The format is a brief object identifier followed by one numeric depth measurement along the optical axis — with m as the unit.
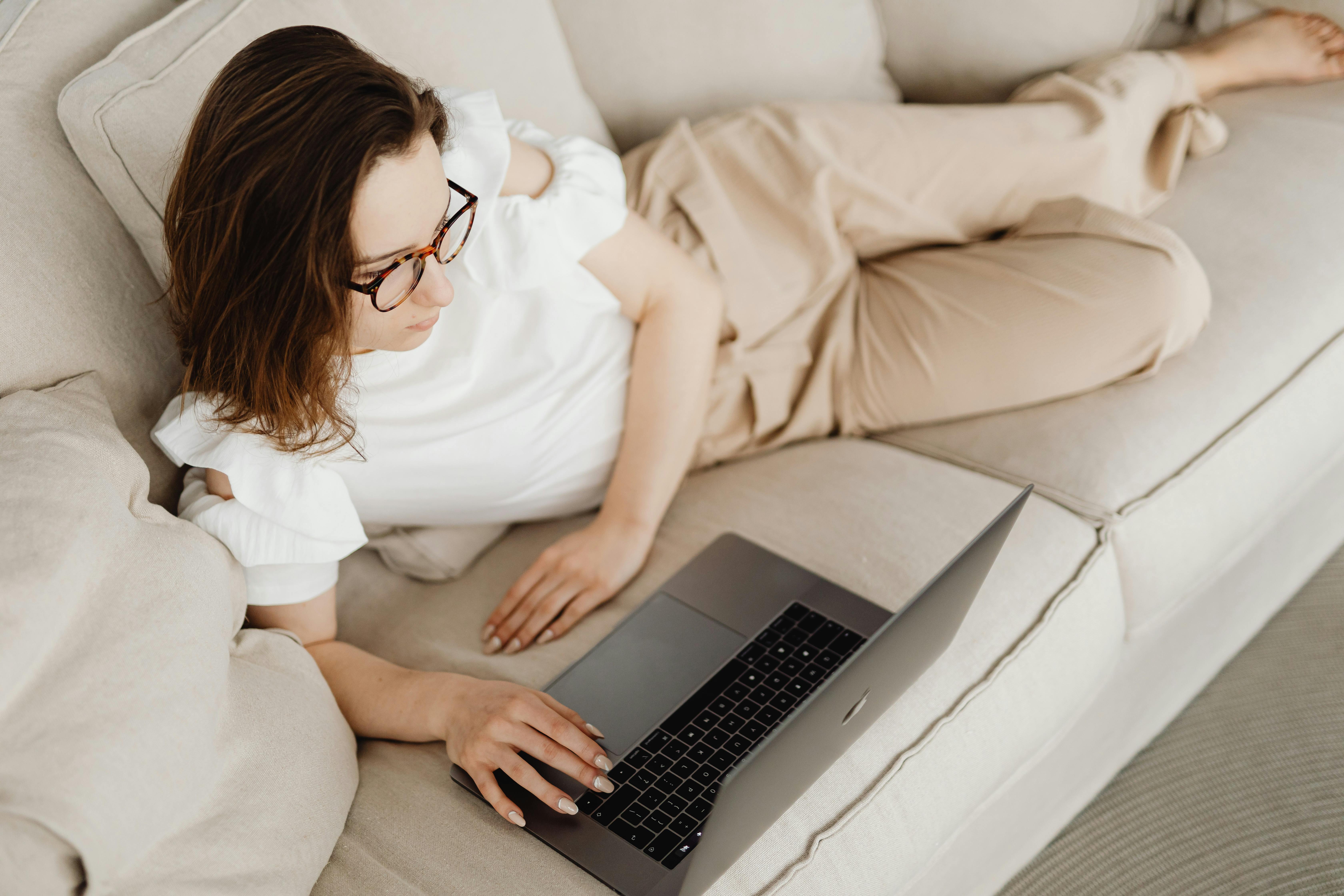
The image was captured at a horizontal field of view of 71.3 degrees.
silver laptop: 0.65
